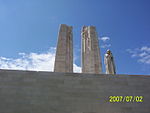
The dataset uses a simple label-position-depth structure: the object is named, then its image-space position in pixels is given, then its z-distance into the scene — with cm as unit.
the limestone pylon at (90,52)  1620
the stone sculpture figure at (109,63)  1686
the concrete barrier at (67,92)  747
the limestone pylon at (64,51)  1473
